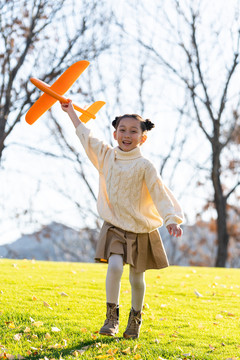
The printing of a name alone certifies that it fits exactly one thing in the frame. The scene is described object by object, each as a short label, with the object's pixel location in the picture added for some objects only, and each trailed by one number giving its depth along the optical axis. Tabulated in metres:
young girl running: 7.34
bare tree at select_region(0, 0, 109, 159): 25.46
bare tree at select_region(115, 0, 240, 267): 28.47
